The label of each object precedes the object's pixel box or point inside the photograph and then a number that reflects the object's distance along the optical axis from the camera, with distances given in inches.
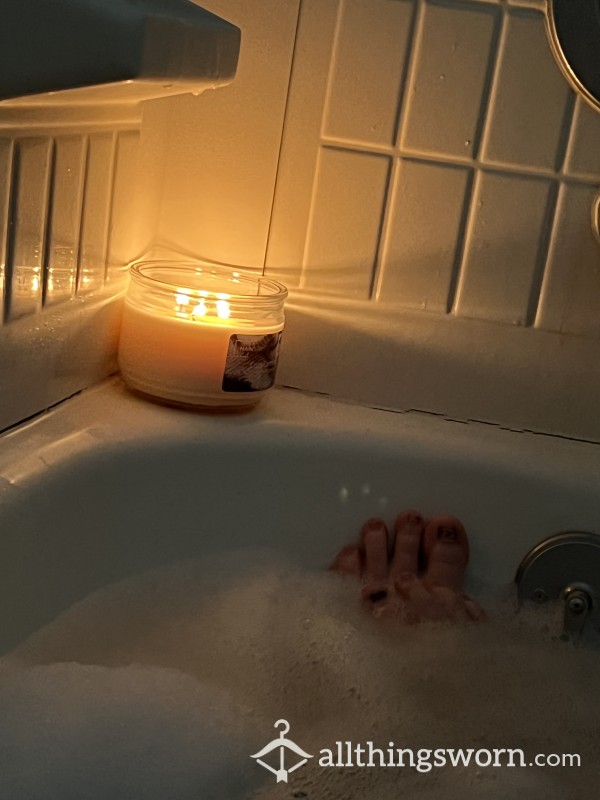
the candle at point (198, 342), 44.5
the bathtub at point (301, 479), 41.6
